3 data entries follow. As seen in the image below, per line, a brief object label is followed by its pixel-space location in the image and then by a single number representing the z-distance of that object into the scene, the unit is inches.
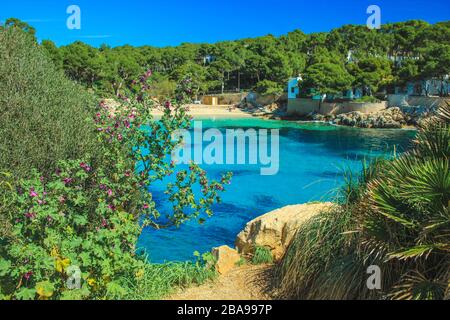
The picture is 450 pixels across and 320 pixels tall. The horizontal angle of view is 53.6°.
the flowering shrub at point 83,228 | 191.3
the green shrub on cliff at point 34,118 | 392.8
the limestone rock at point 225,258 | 311.1
